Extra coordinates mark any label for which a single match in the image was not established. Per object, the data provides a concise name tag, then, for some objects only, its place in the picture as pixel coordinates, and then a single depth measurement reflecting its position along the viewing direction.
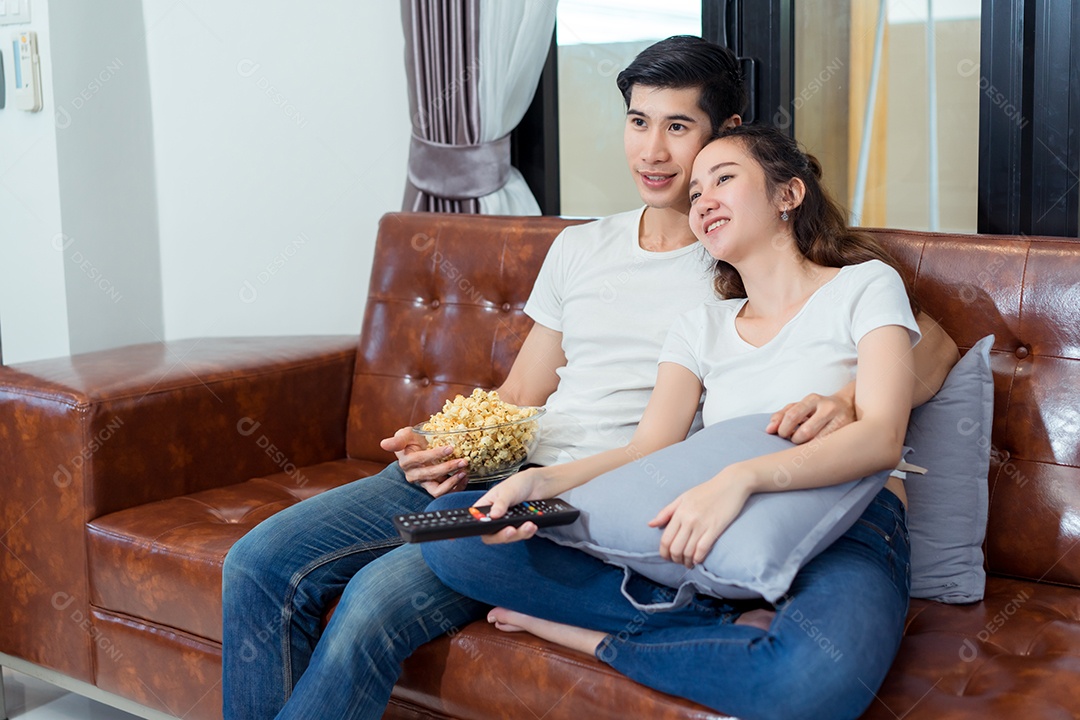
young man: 1.49
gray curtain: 2.61
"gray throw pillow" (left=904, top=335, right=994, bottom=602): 1.61
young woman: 1.24
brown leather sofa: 1.44
